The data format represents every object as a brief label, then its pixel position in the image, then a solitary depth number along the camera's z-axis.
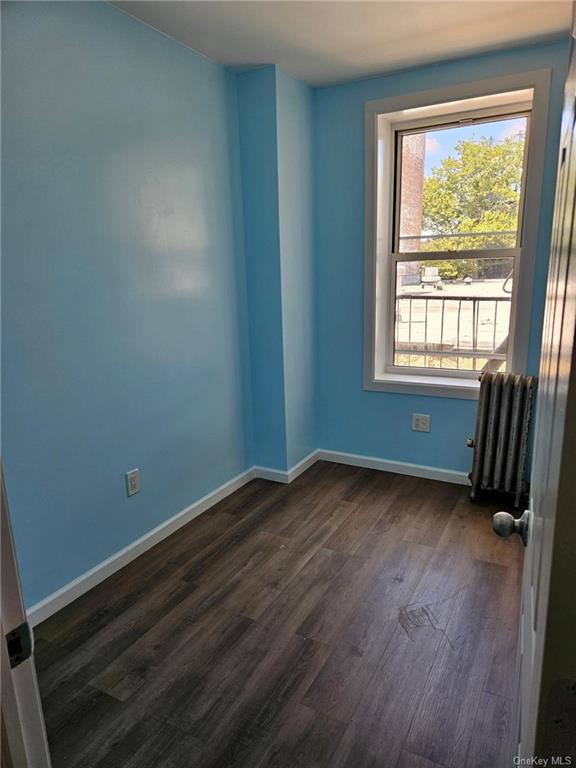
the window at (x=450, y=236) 2.72
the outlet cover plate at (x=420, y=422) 3.13
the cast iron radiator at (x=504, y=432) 2.68
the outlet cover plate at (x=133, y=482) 2.29
